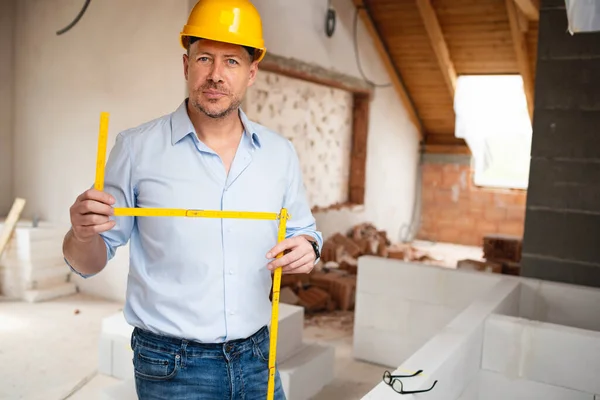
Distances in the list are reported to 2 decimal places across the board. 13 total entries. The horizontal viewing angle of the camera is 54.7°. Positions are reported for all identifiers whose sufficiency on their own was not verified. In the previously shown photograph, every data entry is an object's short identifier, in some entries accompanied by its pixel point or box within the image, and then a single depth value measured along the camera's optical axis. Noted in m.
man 1.36
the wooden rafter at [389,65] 6.98
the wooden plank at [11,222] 4.75
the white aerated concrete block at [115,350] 3.25
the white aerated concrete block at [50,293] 4.72
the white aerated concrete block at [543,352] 2.22
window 8.03
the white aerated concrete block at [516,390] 2.28
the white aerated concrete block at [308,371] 2.99
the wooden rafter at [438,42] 6.47
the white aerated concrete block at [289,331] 3.18
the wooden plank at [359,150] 7.43
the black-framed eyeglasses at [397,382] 1.71
